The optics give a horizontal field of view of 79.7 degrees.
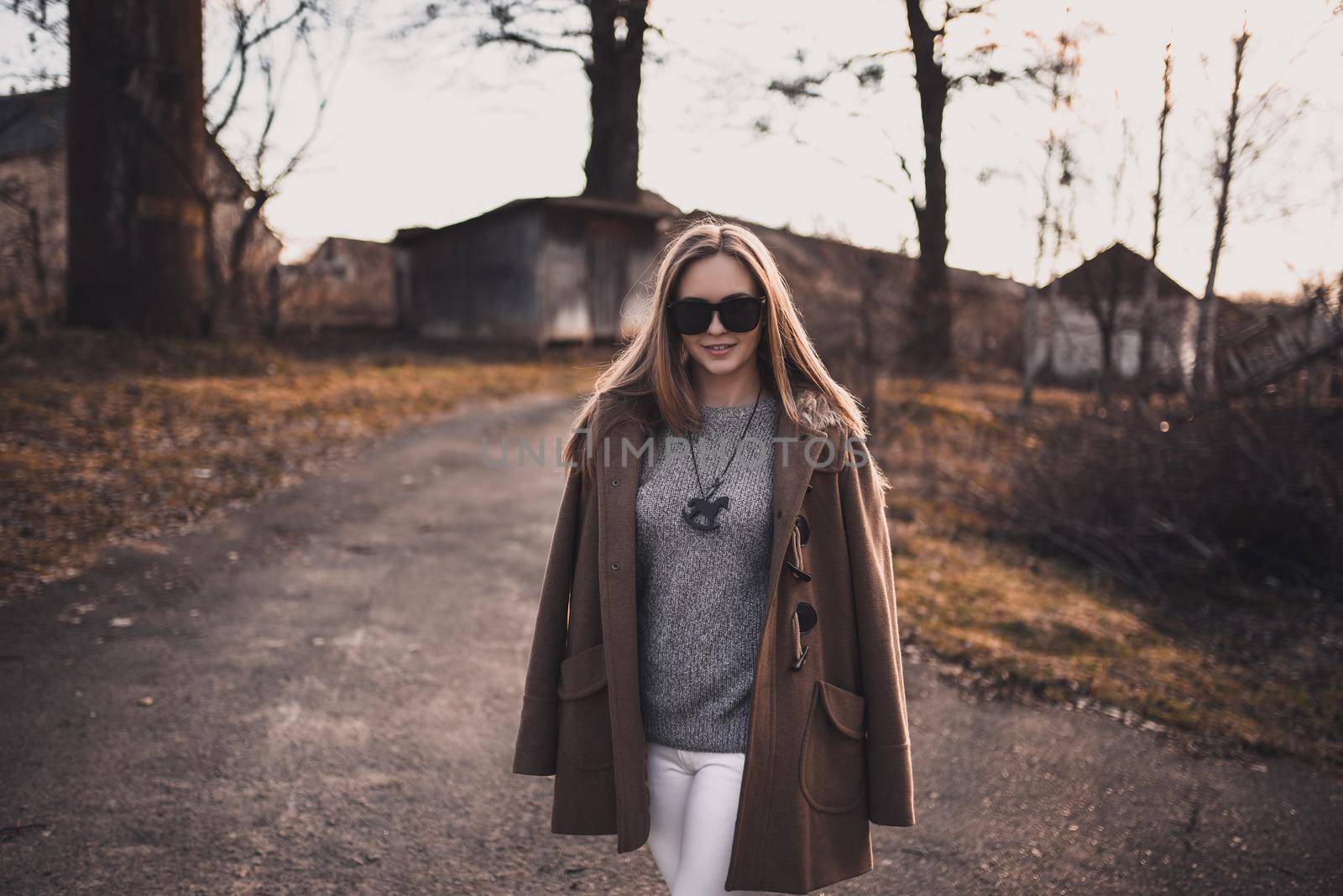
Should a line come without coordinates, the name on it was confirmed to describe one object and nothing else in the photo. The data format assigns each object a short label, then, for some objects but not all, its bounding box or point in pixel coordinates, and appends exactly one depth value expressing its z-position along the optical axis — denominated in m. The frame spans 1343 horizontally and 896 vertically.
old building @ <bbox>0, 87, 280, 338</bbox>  11.37
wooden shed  19.44
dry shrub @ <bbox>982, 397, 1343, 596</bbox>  6.12
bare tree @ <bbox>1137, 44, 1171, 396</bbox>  10.52
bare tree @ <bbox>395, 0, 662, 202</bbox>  16.94
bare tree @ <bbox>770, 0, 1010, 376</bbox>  16.02
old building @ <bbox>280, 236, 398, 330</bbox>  20.50
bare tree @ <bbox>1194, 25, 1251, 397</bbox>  10.55
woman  1.94
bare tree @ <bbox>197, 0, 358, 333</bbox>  14.41
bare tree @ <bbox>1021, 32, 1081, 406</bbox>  14.16
